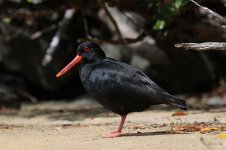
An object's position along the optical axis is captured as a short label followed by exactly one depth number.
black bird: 11.29
